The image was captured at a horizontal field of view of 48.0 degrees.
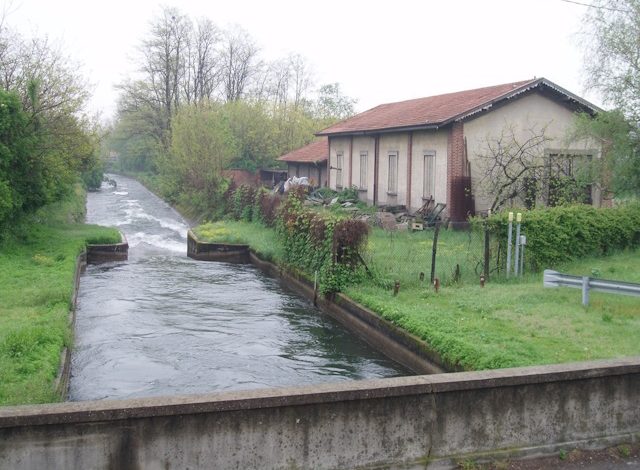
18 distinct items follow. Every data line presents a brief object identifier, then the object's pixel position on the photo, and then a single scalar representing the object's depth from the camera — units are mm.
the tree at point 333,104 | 70812
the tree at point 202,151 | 44594
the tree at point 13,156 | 21109
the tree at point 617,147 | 21375
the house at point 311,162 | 40547
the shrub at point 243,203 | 35594
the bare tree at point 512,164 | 26359
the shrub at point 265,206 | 30797
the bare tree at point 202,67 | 64875
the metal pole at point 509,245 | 16500
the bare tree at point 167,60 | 61781
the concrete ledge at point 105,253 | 27016
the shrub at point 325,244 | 17000
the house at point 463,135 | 26422
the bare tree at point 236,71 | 68875
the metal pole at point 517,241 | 16395
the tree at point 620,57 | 21625
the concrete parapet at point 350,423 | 5355
